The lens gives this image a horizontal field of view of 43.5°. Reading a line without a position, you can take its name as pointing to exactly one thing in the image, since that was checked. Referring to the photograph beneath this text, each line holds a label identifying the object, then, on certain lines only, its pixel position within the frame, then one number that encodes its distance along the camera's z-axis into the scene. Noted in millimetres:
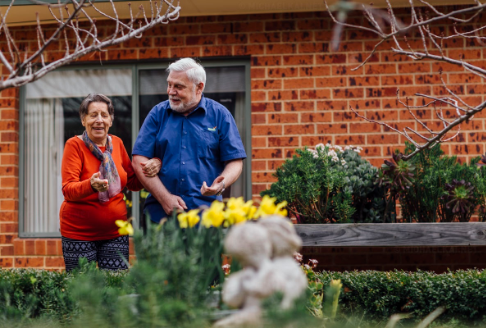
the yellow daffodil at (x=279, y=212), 2566
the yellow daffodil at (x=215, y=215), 2438
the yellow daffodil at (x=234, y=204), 2521
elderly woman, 4156
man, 4023
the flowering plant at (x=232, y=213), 2459
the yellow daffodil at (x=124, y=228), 2569
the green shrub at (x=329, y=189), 5199
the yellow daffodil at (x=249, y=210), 2549
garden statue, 2123
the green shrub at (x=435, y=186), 5145
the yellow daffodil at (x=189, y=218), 2568
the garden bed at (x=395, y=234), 4973
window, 6566
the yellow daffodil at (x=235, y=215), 2512
